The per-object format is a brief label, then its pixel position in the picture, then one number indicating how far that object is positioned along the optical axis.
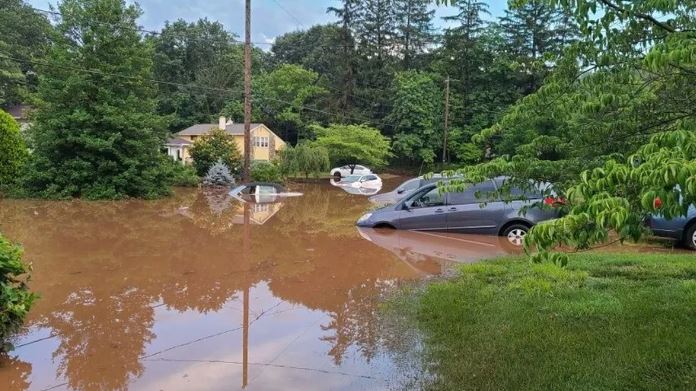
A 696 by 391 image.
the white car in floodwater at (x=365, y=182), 34.95
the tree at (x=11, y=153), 22.82
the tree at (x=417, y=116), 51.16
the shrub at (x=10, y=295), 4.81
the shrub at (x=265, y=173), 34.06
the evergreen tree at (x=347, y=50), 56.41
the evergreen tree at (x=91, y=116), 22.88
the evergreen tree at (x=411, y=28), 59.88
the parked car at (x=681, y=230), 10.53
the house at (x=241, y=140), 48.25
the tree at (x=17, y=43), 45.72
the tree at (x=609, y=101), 2.92
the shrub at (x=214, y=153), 36.22
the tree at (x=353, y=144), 43.44
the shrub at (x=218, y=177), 33.44
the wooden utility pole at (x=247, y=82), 24.58
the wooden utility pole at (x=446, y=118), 42.49
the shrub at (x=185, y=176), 31.60
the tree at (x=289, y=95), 55.69
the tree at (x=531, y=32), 49.49
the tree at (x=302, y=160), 37.78
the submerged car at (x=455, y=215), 12.38
